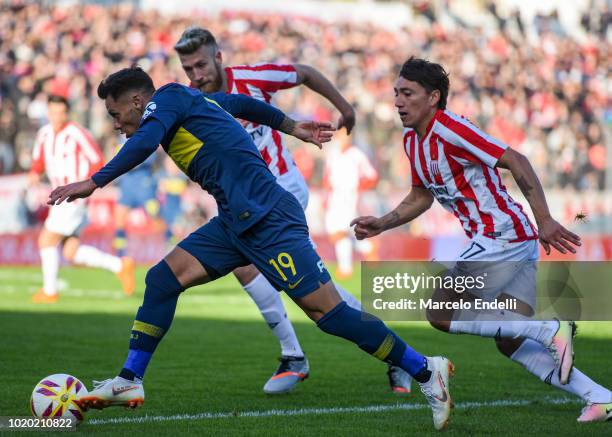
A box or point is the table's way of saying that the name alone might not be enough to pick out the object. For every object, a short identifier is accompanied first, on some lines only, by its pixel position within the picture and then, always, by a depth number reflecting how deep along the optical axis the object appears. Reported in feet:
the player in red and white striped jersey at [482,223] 38.75
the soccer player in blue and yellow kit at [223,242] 36.68
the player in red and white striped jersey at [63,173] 87.35
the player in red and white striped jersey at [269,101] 47.96
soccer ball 37.01
